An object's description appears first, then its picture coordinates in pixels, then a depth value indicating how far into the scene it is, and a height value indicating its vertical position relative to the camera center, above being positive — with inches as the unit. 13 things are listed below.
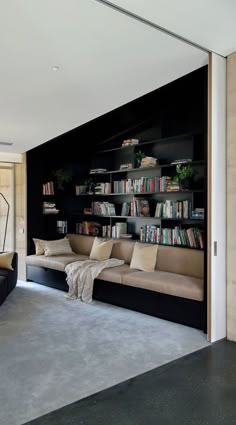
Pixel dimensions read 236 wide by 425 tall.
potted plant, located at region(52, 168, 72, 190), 263.7 +22.1
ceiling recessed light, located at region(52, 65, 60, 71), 138.4 +54.4
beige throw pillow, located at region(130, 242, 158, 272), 190.7 -27.7
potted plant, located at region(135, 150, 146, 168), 220.2 +31.2
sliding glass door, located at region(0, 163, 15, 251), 259.0 -0.6
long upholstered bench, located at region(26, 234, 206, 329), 153.6 -37.1
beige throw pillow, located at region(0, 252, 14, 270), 211.5 -31.7
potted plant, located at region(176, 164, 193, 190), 189.2 +16.3
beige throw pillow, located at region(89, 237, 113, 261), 218.4 -26.9
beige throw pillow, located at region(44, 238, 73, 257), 241.0 -27.7
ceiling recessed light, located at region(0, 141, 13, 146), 226.7 +40.6
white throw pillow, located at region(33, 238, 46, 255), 246.2 -26.9
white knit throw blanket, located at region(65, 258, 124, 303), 196.5 -38.0
